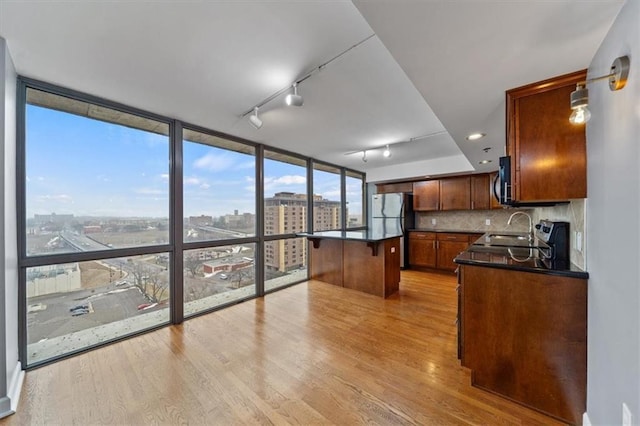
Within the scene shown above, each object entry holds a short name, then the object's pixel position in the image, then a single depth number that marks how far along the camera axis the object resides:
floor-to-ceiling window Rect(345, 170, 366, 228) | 6.01
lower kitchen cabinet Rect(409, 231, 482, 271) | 4.96
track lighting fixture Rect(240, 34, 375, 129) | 1.68
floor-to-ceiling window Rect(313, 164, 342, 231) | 5.11
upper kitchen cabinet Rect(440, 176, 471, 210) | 5.06
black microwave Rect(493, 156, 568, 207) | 1.70
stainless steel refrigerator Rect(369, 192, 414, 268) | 5.48
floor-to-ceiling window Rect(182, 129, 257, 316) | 3.14
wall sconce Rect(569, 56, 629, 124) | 0.96
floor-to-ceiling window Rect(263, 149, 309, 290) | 4.08
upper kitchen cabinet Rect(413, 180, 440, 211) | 5.39
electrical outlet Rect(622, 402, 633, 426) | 0.92
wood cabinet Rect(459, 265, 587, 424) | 1.46
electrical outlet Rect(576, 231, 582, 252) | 1.56
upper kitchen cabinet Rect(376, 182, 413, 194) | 5.78
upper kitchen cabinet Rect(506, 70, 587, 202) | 1.46
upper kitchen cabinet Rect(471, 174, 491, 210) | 4.89
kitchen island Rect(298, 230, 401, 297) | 3.72
